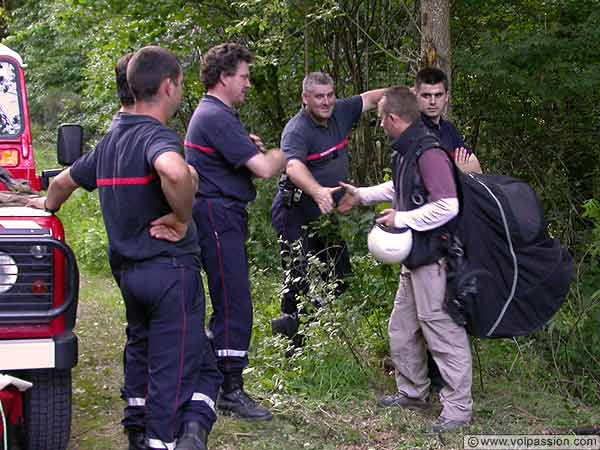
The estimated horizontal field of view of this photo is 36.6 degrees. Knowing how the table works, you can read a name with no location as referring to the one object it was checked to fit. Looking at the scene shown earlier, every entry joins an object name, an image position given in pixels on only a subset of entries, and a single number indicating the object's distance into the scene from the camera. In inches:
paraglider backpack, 196.9
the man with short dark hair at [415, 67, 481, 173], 223.5
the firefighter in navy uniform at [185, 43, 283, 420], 203.6
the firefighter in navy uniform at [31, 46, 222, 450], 168.2
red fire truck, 175.9
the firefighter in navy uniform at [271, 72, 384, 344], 237.0
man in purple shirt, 194.9
